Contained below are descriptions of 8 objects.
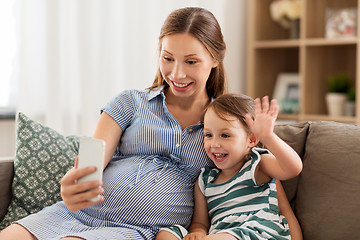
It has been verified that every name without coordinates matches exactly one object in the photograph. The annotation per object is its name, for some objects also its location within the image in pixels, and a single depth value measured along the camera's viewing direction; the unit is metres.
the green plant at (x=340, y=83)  3.29
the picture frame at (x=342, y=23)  3.17
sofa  1.63
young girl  1.55
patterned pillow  1.85
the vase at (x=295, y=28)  3.49
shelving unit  3.33
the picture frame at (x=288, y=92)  3.54
